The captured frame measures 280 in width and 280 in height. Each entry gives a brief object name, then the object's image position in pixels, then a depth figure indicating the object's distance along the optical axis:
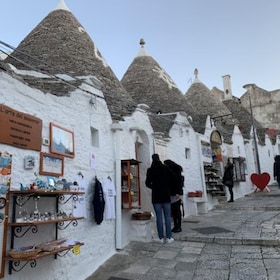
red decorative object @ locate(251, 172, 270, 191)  14.44
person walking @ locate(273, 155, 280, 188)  11.25
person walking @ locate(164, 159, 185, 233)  6.45
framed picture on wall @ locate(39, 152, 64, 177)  3.73
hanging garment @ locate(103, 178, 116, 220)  5.25
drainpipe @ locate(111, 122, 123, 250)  5.50
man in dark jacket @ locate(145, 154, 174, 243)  5.70
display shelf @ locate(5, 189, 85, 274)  3.08
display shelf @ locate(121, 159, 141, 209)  5.91
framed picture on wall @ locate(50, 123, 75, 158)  3.99
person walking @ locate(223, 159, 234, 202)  11.55
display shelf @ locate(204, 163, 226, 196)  11.14
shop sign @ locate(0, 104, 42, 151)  3.19
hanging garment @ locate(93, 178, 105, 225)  4.80
